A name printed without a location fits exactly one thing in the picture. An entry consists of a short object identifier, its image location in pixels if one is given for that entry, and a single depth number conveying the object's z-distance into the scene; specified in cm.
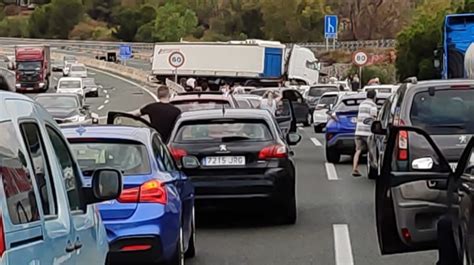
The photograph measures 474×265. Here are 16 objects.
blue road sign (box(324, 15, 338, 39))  6825
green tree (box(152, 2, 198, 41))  14638
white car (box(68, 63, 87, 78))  7881
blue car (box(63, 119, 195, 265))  971
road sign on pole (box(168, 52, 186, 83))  4016
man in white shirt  2041
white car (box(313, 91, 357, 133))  3878
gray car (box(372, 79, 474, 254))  937
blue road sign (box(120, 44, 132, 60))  8495
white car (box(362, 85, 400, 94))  3193
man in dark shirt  1688
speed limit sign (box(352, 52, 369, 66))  4925
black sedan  1399
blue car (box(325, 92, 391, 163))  2389
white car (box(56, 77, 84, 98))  6034
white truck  6662
